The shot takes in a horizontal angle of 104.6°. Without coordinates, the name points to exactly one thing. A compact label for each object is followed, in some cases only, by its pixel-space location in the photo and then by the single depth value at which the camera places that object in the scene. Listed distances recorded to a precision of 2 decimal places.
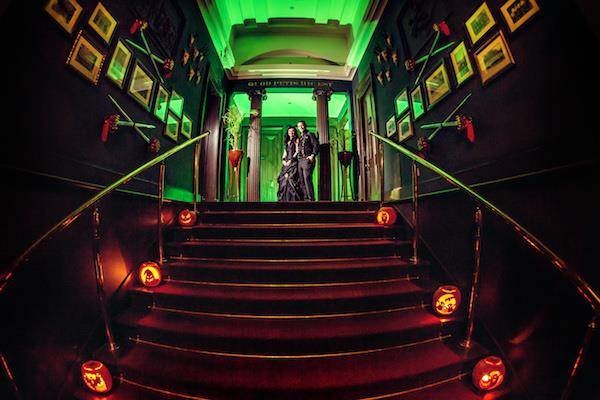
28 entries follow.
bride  5.24
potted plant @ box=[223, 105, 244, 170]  5.06
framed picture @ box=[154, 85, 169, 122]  3.18
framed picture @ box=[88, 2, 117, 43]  2.07
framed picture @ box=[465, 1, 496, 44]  2.10
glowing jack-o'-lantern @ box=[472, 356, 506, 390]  1.41
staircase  1.39
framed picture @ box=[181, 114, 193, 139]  3.99
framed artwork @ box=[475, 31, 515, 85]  1.92
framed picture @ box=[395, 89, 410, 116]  3.68
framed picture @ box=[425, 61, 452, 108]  2.69
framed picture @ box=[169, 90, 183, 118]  3.59
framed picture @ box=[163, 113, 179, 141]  3.46
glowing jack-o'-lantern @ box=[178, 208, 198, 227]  2.78
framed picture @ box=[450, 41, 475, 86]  2.35
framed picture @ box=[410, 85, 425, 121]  3.23
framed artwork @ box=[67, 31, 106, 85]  1.88
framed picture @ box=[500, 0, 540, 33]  1.71
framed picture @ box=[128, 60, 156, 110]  2.65
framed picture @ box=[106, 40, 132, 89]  2.32
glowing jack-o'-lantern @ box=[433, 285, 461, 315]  1.80
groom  5.13
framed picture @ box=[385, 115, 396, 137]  4.16
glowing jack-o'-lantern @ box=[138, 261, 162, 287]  2.03
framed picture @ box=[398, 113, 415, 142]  3.57
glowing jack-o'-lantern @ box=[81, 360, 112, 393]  1.38
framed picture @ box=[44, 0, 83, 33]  1.68
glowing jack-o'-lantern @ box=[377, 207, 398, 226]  2.81
